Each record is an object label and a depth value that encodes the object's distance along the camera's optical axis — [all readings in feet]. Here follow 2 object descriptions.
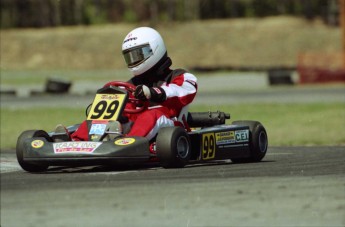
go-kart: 62.03
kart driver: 65.46
